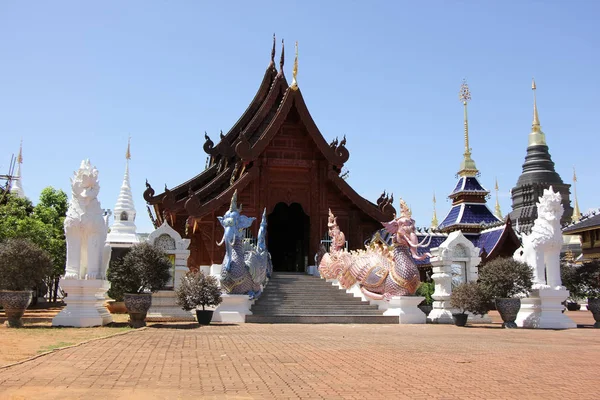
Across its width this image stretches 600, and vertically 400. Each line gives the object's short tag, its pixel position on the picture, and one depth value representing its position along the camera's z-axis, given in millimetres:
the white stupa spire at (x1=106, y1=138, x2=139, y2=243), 33000
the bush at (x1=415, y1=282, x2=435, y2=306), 17469
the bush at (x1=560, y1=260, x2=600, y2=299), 14344
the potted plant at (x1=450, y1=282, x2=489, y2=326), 13070
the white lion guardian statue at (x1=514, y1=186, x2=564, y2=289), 13523
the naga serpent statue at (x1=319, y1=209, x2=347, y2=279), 18094
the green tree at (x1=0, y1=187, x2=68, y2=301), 19781
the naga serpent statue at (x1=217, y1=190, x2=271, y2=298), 14281
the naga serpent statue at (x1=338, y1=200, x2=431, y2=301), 14438
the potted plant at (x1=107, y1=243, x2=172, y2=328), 12492
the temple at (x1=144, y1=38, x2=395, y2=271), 20328
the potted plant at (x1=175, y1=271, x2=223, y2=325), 13062
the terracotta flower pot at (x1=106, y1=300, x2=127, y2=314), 18953
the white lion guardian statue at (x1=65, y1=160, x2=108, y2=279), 12219
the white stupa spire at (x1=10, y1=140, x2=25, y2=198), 33112
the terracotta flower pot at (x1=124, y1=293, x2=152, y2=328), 11977
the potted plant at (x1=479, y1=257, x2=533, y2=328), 13000
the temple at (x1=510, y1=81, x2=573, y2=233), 44719
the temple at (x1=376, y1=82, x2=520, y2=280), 27000
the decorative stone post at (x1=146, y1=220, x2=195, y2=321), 15203
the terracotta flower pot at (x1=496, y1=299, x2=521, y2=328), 12953
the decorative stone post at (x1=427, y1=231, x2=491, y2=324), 15242
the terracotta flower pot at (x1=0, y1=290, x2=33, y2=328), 11391
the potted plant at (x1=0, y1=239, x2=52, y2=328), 11414
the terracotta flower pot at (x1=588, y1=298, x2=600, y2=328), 13728
